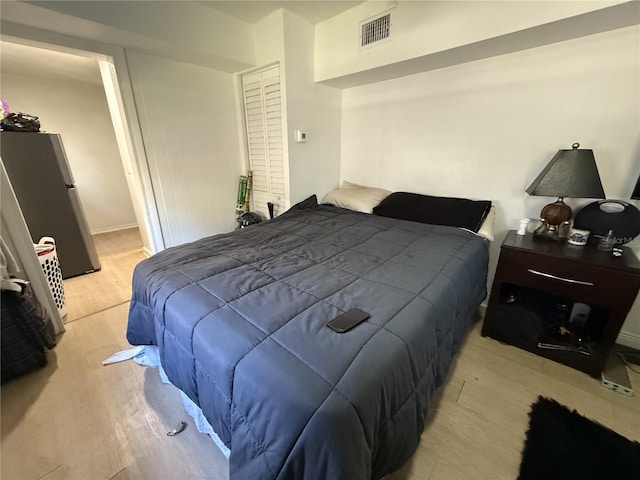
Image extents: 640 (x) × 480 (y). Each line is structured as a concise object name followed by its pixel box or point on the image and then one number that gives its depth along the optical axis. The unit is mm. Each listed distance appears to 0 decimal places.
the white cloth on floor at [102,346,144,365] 1647
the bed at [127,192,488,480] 660
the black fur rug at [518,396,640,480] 1066
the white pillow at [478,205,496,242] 1832
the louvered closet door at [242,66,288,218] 2458
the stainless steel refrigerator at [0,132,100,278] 2330
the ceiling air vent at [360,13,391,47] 1961
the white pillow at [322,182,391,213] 2428
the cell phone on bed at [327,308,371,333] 871
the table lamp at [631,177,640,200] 1452
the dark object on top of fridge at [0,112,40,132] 2236
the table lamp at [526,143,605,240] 1462
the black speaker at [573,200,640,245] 1521
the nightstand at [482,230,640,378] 1369
